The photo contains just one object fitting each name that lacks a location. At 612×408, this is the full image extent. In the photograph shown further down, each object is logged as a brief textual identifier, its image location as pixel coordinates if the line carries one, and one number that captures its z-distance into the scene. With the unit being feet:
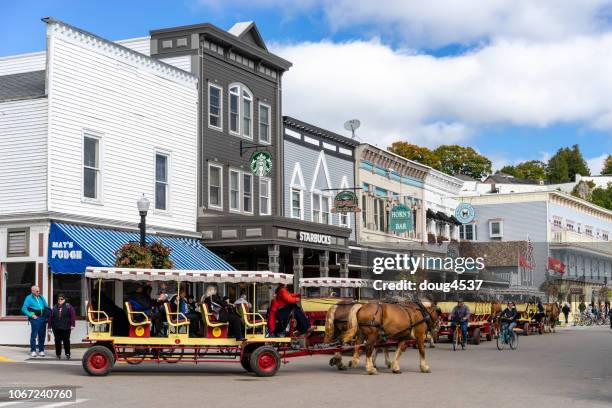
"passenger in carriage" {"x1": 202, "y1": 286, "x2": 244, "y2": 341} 61.62
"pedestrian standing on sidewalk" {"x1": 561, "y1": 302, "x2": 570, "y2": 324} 202.08
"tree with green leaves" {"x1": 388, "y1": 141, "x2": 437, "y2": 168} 304.71
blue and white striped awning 87.97
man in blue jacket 76.74
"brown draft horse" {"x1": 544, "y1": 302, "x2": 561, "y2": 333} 155.74
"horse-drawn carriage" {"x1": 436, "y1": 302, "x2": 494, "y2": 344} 110.93
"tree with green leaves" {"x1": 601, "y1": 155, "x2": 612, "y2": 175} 510.99
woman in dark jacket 74.02
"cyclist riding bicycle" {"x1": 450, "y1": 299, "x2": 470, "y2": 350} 101.81
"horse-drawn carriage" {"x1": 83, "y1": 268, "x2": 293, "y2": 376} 60.18
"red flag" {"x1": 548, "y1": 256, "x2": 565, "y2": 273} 232.53
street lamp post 81.10
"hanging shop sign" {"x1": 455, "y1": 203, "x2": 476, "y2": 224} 185.88
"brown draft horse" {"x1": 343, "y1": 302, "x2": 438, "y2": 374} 65.00
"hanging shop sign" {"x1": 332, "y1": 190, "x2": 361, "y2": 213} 139.33
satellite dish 158.71
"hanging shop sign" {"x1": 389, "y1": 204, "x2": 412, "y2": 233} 157.38
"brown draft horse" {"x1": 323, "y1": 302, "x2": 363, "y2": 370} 66.80
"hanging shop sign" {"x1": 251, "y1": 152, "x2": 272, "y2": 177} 121.80
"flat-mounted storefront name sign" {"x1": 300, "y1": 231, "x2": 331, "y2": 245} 118.43
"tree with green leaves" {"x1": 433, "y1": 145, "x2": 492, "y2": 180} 331.77
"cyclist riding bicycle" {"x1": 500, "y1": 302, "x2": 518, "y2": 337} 102.77
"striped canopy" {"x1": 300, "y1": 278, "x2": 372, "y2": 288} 94.02
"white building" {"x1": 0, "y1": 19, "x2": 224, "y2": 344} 89.76
